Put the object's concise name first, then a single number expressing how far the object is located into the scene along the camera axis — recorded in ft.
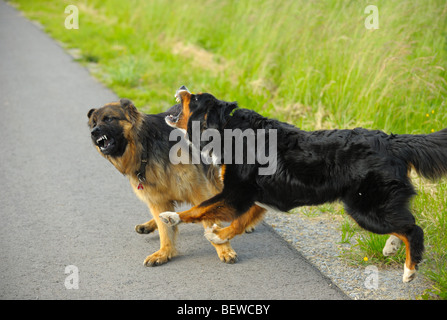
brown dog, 14.97
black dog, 12.41
